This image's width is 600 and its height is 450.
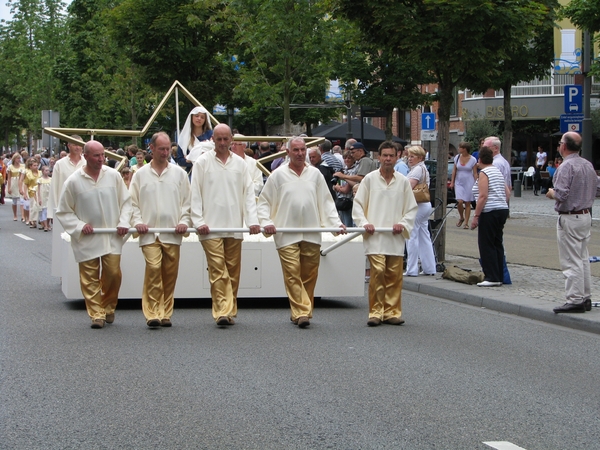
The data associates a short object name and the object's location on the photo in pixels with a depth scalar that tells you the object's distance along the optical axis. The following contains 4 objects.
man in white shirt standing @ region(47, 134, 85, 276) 13.78
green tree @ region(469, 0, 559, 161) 30.81
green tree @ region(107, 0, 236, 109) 35.59
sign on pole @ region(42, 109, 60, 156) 47.25
